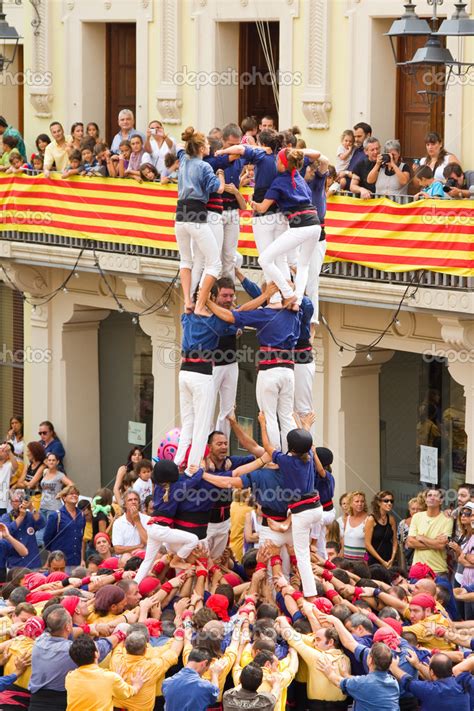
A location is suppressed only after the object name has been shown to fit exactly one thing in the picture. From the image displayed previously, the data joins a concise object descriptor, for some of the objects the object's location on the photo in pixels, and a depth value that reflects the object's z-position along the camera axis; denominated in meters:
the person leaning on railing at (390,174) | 25.33
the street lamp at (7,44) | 28.91
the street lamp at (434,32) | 22.97
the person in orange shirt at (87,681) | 17.67
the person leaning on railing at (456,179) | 24.44
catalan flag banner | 23.92
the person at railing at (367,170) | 25.37
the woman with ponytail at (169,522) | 20.47
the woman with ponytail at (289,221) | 20.33
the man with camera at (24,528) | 24.12
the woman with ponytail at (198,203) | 20.55
